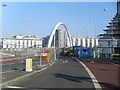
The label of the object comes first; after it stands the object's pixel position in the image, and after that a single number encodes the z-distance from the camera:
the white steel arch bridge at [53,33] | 42.08
